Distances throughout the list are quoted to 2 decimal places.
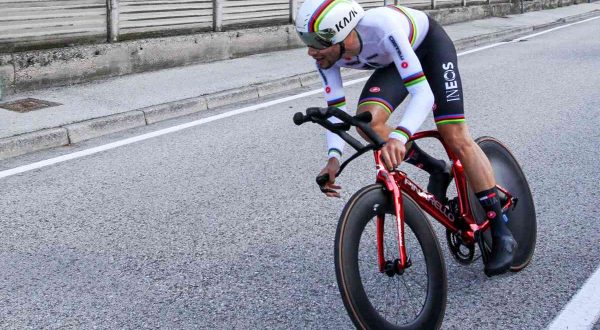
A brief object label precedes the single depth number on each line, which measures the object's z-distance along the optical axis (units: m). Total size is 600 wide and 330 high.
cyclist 3.50
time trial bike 3.27
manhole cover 8.79
